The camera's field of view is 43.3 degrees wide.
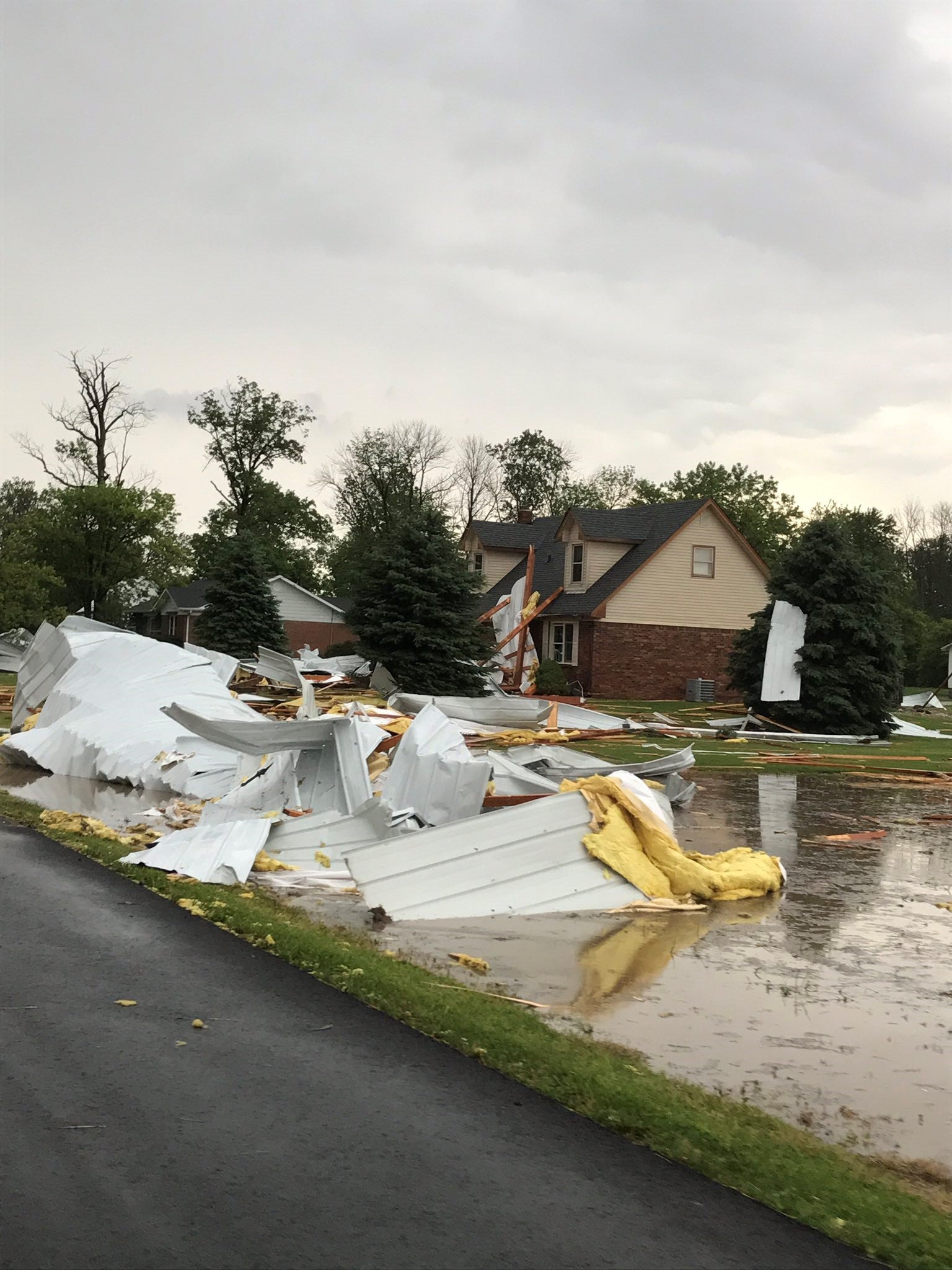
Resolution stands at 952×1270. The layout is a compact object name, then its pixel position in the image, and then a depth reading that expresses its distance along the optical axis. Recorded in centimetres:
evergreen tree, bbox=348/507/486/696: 3272
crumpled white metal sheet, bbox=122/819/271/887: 1035
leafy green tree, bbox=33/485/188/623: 6544
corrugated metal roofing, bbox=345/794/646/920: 945
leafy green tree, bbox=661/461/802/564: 7256
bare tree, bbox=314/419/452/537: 7656
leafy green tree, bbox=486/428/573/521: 8338
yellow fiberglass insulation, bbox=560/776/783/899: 1009
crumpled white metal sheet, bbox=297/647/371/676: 3622
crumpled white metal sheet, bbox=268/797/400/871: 1140
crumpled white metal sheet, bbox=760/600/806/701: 3130
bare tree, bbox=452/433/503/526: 8156
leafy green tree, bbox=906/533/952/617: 9462
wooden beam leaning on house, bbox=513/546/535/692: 4112
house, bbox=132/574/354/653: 7031
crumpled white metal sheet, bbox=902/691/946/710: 4538
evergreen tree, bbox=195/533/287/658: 4916
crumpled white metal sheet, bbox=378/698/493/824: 1257
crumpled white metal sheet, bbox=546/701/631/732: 2694
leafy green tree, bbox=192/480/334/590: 7762
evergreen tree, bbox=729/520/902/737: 3073
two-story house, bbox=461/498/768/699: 4203
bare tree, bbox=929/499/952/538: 10088
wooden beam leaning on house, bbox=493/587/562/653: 4062
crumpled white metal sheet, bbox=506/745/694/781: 1570
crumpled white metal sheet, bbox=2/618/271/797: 1716
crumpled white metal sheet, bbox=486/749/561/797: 1405
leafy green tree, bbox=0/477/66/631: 5562
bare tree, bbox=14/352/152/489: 6397
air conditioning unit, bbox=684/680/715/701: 4194
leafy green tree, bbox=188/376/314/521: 7806
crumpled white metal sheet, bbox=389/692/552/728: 2433
